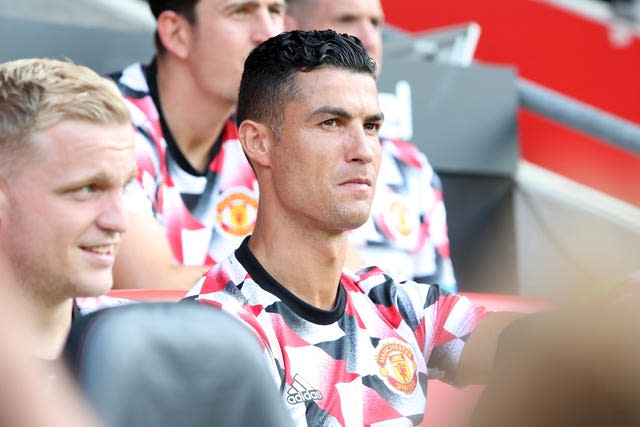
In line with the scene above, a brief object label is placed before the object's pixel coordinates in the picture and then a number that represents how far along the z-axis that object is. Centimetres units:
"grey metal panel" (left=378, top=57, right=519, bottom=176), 777
